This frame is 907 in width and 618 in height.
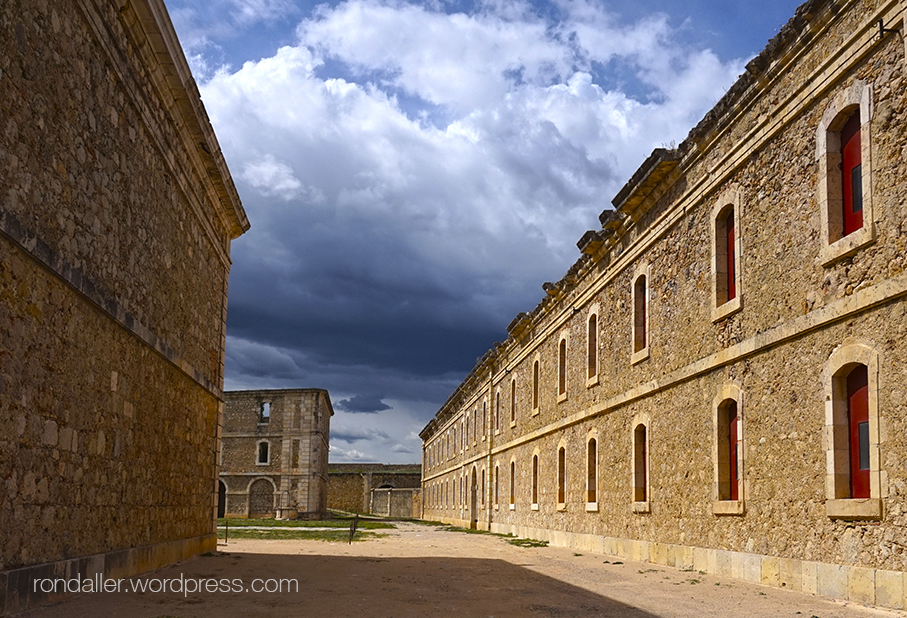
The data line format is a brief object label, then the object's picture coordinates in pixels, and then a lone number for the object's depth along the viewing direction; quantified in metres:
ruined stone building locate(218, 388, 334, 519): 47.44
